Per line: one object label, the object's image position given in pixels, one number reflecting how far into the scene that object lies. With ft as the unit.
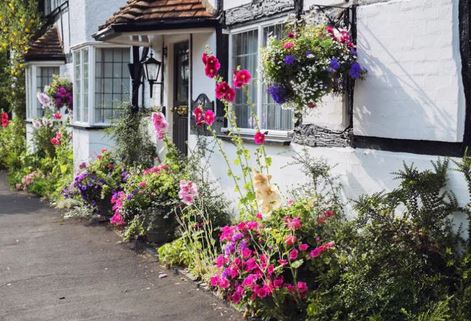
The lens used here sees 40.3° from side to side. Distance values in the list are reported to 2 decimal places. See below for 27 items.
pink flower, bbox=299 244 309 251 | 16.01
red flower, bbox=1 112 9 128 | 50.44
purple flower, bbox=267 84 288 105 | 18.01
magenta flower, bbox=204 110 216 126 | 19.51
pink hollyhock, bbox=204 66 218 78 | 17.95
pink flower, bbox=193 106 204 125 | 19.85
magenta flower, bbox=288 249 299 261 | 15.88
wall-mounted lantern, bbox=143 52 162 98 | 30.85
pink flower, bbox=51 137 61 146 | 41.04
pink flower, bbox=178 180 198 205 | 20.25
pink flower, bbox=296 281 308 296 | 15.80
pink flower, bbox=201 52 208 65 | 17.87
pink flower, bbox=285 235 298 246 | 16.02
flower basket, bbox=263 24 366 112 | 16.99
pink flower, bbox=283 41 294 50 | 17.26
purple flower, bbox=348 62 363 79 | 17.02
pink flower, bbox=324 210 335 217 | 17.16
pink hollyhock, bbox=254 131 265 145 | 18.01
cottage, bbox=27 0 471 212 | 14.98
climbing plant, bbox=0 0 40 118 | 51.06
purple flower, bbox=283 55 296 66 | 17.08
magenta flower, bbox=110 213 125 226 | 27.13
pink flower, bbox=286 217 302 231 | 16.37
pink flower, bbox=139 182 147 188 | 25.88
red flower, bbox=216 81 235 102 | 17.95
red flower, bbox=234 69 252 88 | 17.60
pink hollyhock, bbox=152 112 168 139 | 25.48
